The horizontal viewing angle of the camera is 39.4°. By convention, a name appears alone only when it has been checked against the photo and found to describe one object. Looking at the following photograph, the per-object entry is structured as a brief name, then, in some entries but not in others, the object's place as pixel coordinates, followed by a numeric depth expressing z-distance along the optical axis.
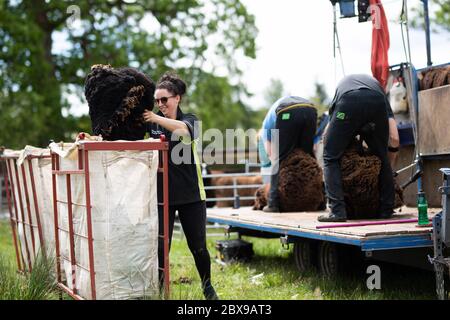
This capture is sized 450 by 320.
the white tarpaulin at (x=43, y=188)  5.42
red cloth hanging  6.74
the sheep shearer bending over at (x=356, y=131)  5.82
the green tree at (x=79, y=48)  17.44
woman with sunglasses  4.82
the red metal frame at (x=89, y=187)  3.96
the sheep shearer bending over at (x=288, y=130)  7.59
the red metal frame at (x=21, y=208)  5.64
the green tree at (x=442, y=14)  19.31
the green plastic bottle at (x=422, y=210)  5.17
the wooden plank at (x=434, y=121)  6.29
